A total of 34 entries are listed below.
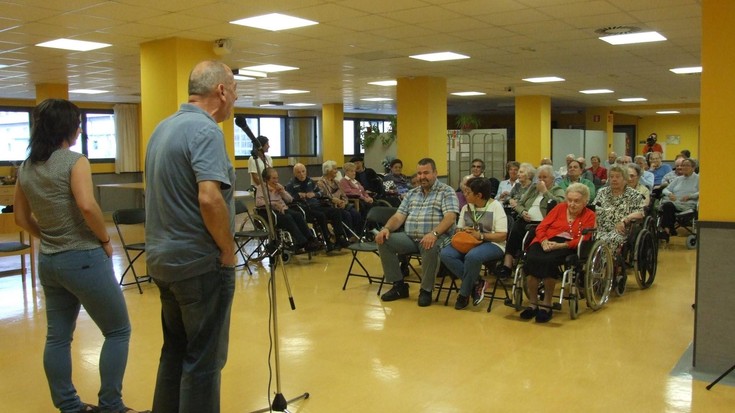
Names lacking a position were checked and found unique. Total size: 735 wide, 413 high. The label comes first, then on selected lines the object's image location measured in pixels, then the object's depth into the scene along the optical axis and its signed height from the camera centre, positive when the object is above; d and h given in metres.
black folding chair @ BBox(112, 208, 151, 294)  6.34 -0.59
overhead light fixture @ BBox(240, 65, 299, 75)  9.94 +1.32
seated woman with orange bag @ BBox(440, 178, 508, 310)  5.46 -0.69
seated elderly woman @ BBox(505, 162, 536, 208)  6.67 -0.24
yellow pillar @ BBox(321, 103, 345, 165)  18.11 +0.68
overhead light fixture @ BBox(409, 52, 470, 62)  8.85 +1.31
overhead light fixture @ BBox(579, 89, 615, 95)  14.52 +1.36
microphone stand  2.94 -0.44
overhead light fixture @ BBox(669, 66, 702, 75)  10.74 +1.34
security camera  7.61 +1.25
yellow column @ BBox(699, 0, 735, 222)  3.76 +0.23
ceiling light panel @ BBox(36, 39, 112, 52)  7.55 +1.30
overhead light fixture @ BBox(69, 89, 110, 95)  12.95 +1.30
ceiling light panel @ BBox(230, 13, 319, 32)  6.42 +1.31
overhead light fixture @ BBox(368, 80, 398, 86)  12.04 +1.33
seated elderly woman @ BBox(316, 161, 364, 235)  8.94 -0.54
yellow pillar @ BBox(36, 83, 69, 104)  11.60 +1.19
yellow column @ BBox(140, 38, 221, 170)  7.51 +0.96
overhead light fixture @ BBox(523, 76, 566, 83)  11.89 +1.34
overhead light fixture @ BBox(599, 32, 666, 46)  7.59 +1.32
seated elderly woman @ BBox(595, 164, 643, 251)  6.04 -0.47
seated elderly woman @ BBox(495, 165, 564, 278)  6.04 -0.49
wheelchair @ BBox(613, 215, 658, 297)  6.01 -0.95
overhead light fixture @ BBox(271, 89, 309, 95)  13.92 +1.36
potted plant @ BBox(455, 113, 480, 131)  15.95 +0.78
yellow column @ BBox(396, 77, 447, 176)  11.12 +0.61
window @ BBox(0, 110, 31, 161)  14.38 +0.56
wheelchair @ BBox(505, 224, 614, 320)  5.07 -0.95
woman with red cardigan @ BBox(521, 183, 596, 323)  5.07 -0.67
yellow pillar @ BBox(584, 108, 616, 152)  19.66 +0.98
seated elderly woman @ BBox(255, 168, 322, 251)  7.89 -0.70
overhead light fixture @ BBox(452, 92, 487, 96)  14.70 +1.34
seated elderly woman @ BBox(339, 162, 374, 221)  9.58 -0.46
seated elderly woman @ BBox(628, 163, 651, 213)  7.21 -0.28
